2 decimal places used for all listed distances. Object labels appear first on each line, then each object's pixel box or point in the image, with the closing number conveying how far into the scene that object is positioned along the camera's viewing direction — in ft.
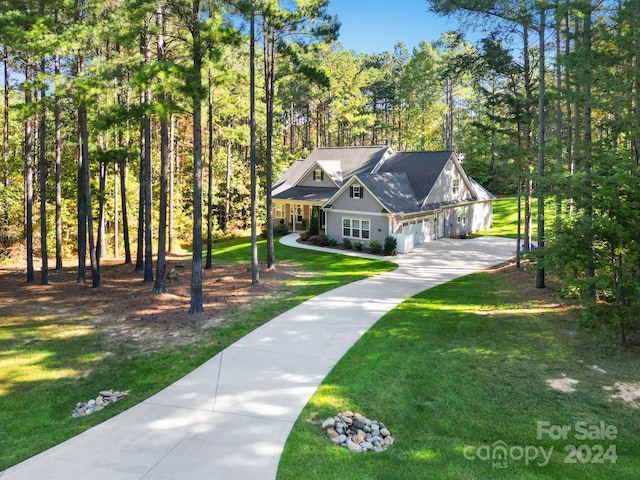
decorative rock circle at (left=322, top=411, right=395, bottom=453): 21.83
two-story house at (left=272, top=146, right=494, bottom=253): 87.35
